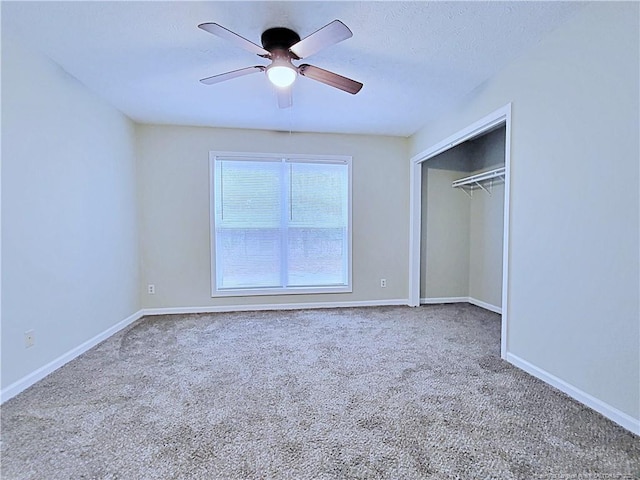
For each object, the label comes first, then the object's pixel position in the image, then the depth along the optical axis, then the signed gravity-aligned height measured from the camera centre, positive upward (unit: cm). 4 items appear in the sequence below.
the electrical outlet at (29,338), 219 -76
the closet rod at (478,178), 378 +61
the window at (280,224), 418 +3
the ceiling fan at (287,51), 176 +105
